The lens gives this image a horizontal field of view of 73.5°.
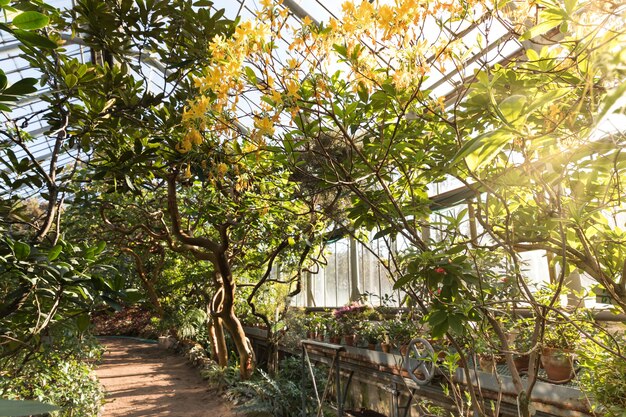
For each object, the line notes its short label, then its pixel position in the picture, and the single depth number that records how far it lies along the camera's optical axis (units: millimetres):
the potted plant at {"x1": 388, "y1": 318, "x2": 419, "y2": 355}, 4750
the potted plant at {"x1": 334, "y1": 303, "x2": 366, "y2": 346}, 5712
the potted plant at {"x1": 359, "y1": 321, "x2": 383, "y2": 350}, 5258
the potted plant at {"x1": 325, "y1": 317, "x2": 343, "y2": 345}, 5984
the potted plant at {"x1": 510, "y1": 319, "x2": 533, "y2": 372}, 3297
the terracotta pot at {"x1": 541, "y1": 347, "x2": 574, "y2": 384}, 2916
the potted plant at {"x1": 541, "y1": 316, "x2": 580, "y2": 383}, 2846
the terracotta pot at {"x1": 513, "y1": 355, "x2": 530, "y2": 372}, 3337
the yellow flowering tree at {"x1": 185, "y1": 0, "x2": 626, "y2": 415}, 1136
